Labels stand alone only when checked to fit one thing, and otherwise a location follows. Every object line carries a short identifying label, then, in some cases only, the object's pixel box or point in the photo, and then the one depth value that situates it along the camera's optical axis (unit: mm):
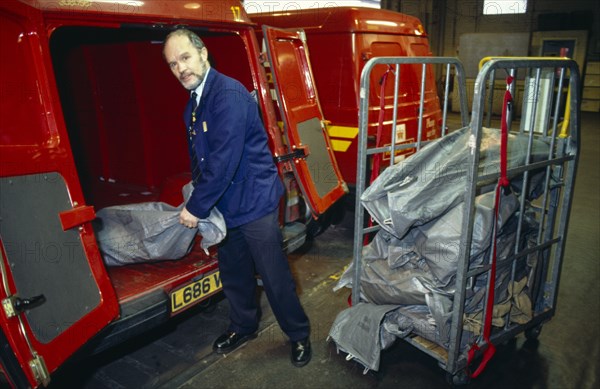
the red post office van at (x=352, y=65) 4617
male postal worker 2318
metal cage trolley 2254
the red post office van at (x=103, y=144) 1824
